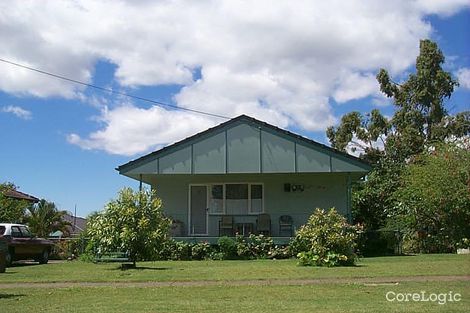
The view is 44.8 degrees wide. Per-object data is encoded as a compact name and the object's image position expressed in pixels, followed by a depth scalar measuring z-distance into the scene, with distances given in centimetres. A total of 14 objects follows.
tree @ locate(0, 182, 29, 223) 2869
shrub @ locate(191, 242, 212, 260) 2172
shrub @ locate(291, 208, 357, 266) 1686
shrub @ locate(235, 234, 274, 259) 2152
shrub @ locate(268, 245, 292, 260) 2144
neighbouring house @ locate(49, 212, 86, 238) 3148
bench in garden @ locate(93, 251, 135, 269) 1736
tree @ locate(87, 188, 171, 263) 1728
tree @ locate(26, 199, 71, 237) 3256
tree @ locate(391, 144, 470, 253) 2244
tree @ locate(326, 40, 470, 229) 3606
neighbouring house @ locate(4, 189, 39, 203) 3762
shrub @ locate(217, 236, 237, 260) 2148
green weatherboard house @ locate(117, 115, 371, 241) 2227
